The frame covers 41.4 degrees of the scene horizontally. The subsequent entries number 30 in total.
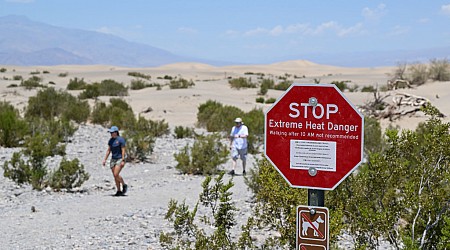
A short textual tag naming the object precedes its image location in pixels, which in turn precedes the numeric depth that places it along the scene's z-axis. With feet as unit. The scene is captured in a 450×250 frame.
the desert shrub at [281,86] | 146.55
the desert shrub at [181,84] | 140.14
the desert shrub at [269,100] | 112.10
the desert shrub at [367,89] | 135.04
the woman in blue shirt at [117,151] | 41.70
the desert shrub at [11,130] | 59.00
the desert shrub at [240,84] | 147.42
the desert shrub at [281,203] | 16.08
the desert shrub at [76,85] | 142.72
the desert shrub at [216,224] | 16.69
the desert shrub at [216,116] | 75.31
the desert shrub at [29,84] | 136.62
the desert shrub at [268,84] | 142.21
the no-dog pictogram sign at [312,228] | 12.34
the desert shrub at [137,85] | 149.07
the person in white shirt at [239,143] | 48.26
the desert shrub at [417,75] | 132.16
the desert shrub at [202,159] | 49.21
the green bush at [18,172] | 42.50
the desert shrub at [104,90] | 118.81
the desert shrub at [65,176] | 42.01
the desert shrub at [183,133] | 72.69
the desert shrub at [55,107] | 80.69
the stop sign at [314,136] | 12.07
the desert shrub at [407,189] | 16.24
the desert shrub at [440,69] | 137.28
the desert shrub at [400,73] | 126.48
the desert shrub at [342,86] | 148.30
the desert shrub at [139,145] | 55.36
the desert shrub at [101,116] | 82.12
